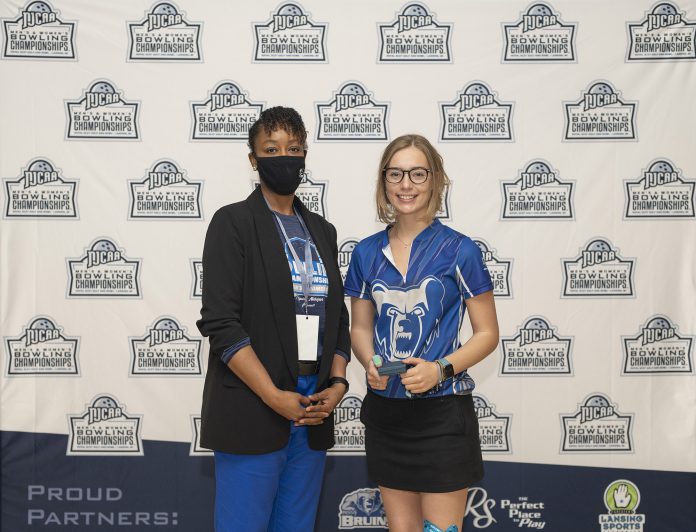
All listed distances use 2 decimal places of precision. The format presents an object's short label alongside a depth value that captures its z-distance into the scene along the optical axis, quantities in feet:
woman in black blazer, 5.76
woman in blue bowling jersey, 5.82
